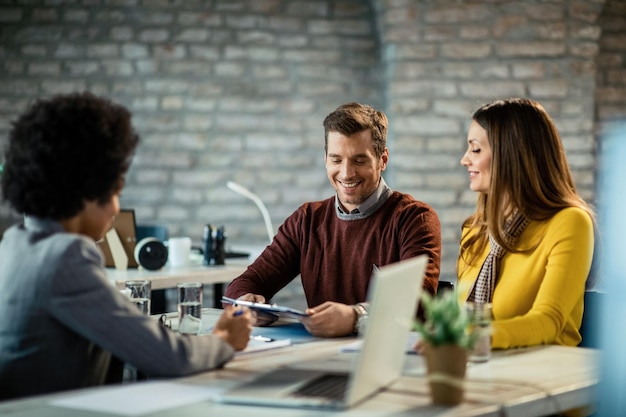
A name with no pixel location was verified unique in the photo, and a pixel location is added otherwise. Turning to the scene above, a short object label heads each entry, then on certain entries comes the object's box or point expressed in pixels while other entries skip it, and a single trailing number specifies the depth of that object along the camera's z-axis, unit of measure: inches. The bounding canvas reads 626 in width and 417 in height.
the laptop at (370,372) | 91.4
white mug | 165.1
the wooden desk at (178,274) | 152.4
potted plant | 93.0
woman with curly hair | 96.2
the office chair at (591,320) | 116.6
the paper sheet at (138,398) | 92.3
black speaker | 158.9
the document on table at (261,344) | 107.7
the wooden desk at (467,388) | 91.8
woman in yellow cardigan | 112.8
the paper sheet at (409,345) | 107.0
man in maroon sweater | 129.3
